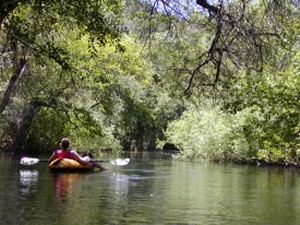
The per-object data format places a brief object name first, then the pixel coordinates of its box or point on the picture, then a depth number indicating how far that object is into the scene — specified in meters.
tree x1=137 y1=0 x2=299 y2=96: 9.19
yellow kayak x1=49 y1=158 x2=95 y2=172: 17.67
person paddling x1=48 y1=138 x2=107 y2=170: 18.27
